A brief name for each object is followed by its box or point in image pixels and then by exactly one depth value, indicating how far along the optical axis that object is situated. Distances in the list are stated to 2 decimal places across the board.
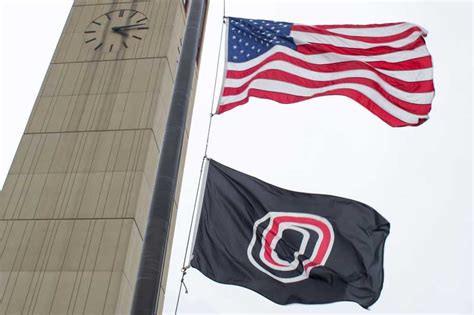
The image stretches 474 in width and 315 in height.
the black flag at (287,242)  8.88
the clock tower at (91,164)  17.17
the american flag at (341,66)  11.74
